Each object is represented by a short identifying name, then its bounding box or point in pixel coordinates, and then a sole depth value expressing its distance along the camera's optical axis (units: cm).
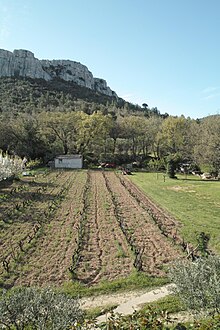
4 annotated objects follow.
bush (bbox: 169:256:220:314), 606
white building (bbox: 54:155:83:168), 5125
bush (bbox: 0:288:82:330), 513
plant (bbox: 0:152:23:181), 2846
